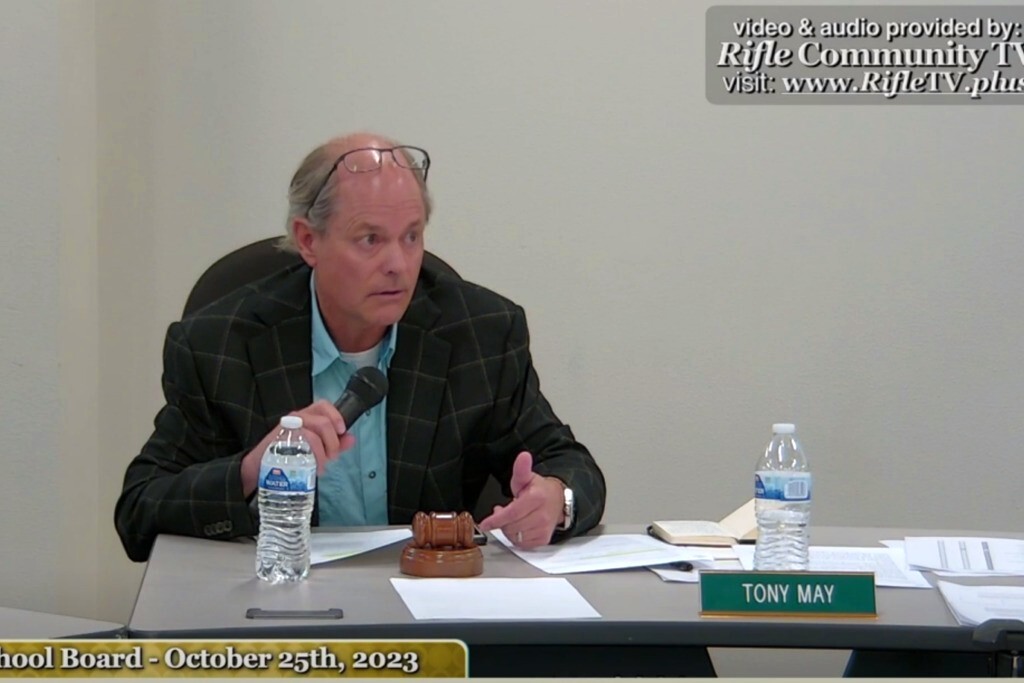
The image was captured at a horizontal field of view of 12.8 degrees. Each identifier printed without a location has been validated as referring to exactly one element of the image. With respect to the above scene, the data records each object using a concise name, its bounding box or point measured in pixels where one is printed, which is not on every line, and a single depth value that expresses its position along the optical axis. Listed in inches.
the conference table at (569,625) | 210.7
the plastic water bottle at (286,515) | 219.2
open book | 229.5
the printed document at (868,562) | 221.9
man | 235.2
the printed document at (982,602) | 213.5
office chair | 241.8
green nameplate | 213.1
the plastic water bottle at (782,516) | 222.3
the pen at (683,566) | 223.2
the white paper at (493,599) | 212.4
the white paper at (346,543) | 224.1
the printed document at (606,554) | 223.4
